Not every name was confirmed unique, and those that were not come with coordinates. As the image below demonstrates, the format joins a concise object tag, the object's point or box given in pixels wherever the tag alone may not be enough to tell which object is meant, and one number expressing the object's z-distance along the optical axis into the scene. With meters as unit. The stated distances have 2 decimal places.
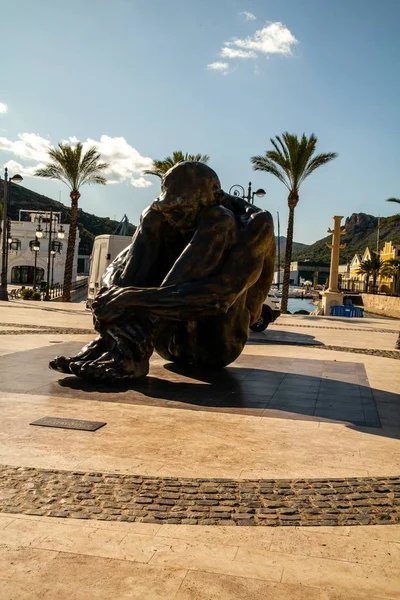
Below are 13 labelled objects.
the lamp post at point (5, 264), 25.02
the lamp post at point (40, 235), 30.86
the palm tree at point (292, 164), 26.41
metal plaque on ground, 4.46
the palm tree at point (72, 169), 27.86
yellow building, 69.38
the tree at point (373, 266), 65.19
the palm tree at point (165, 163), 28.16
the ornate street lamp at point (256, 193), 21.58
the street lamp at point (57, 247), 50.00
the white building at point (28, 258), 57.50
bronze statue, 5.81
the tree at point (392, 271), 59.97
